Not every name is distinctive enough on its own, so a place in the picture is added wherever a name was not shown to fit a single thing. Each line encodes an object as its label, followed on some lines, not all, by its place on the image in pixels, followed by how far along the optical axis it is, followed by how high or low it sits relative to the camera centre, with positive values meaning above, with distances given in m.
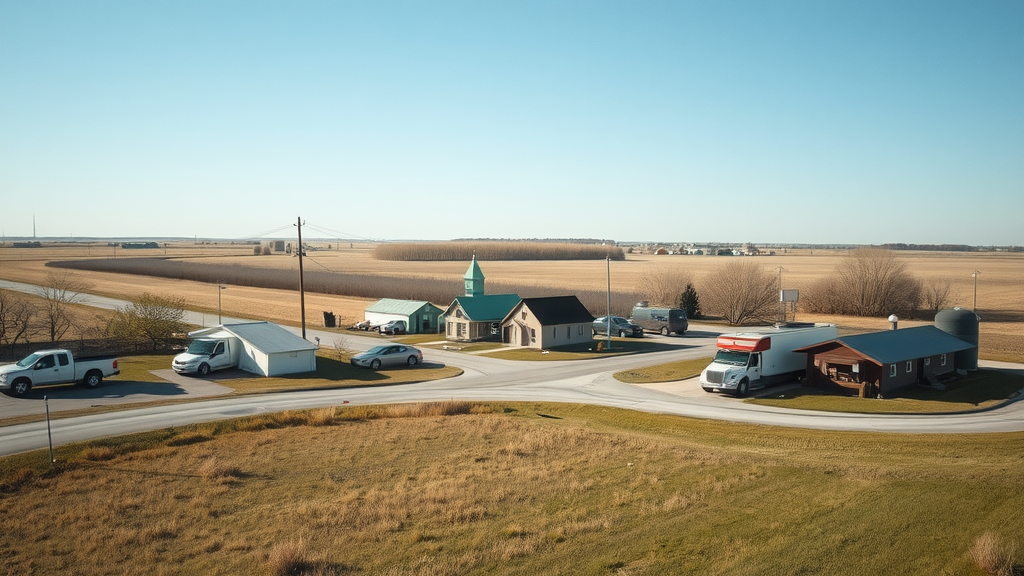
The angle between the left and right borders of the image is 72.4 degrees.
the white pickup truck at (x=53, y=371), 36.97 -6.27
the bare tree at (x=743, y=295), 80.25 -5.50
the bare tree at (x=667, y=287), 87.25 -4.79
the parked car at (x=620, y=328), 65.06 -7.33
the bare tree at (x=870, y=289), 89.62 -5.56
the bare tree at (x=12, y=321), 52.72 -4.96
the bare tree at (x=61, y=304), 57.53 -4.94
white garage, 45.31 -6.32
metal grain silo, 45.50 -5.48
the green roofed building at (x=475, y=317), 62.88 -6.00
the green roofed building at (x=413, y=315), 69.69 -6.30
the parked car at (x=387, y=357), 48.81 -7.39
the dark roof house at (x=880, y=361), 38.66 -6.63
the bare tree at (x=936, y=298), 92.91 -7.06
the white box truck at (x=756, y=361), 39.22 -6.64
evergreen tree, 81.03 -6.28
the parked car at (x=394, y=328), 69.00 -7.45
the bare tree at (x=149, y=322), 53.09 -5.09
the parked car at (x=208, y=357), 44.41 -6.60
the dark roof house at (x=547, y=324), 58.12 -6.23
